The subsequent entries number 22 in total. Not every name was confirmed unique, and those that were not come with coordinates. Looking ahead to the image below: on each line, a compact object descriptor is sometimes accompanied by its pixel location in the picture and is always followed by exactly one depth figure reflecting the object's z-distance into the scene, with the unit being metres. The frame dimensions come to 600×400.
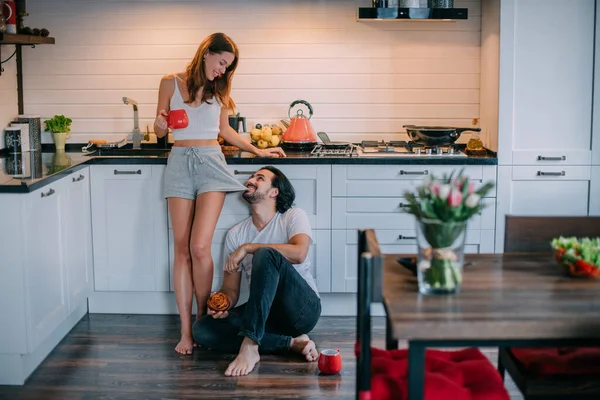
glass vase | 2.31
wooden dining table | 2.11
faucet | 4.90
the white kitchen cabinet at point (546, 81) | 4.41
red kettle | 4.76
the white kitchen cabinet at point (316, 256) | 4.49
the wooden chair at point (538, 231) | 2.95
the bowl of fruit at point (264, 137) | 4.82
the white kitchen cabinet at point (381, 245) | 4.49
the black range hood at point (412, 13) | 4.59
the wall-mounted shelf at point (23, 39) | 4.24
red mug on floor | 3.69
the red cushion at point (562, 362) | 2.56
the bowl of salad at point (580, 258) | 2.52
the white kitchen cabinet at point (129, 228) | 4.48
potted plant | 4.95
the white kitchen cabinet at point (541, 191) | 4.48
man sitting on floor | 3.65
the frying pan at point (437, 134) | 4.59
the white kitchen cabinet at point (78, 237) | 4.14
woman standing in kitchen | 4.13
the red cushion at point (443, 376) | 2.42
